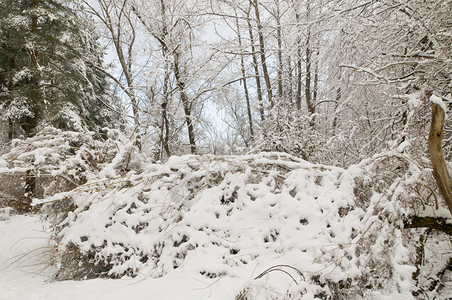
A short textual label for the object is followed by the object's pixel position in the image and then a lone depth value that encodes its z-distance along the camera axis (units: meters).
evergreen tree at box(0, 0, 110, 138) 8.57
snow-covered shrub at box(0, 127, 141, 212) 3.00
